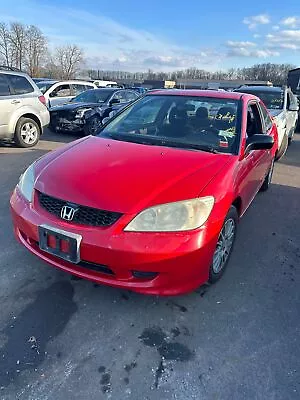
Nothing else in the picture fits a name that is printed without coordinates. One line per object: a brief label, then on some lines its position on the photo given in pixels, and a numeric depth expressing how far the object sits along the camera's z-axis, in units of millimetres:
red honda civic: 2105
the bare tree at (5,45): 59125
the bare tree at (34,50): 59594
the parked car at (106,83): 26172
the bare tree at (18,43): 59469
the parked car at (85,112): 9109
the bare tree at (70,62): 70812
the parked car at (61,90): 12039
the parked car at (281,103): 7211
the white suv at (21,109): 7227
